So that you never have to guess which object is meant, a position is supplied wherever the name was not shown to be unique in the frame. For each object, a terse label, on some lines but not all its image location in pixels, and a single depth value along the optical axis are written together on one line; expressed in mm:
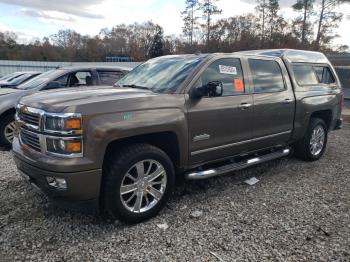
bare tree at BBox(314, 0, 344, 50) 33719
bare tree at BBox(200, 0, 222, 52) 42062
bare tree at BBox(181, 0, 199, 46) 43250
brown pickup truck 3125
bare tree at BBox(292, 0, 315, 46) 35875
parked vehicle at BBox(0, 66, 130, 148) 6555
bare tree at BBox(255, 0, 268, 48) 41906
